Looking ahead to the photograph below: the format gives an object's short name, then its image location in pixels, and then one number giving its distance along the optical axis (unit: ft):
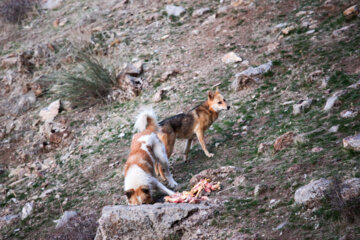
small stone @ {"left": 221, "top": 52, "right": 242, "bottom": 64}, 78.43
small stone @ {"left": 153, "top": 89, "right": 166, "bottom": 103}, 75.61
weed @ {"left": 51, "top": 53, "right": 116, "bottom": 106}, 82.38
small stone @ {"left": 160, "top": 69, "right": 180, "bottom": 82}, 81.25
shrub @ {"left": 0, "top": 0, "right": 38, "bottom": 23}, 128.67
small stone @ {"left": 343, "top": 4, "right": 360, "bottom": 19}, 75.41
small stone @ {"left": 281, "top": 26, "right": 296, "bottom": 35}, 79.61
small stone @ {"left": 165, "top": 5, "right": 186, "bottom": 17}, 101.98
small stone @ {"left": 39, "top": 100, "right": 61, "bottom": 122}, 83.90
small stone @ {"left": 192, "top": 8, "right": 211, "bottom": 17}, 98.94
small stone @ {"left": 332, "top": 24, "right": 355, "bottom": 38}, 72.95
